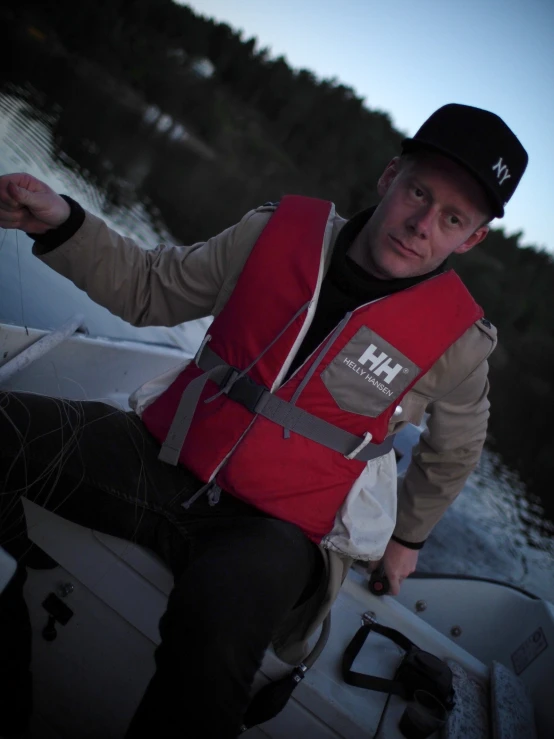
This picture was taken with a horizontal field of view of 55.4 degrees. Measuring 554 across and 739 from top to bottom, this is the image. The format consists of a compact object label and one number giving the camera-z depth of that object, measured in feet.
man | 4.72
